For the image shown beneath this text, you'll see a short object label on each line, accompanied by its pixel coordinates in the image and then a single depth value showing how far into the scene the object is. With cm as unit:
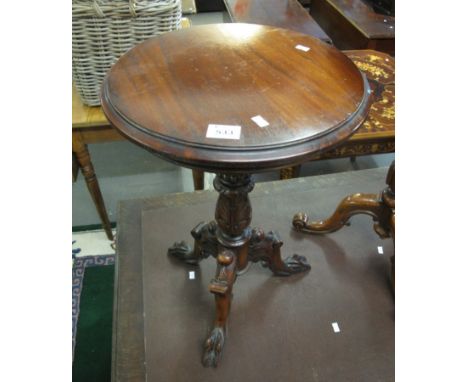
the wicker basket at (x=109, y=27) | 108
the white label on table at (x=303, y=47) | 88
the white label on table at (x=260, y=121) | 64
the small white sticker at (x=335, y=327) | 105
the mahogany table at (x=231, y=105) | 62
